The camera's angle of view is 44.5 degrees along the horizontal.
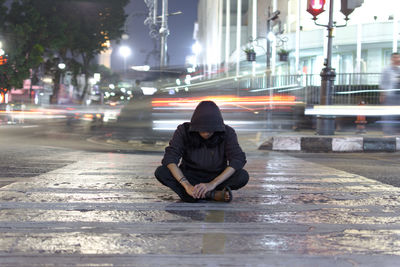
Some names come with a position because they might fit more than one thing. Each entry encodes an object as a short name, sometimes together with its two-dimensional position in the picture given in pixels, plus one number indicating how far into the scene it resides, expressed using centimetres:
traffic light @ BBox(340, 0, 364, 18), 1287
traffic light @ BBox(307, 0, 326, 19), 1305
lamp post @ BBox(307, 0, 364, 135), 1310
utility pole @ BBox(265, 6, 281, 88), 2383
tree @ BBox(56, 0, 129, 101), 4500
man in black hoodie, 443
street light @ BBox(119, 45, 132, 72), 5481
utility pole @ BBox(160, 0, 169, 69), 2342
